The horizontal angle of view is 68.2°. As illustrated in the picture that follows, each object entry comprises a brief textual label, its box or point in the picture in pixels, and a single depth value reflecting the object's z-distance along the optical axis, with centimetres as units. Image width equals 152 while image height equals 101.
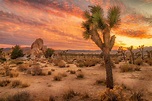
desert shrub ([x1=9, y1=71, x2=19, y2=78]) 1129
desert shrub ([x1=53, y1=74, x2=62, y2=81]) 980
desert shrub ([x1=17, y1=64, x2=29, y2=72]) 1513
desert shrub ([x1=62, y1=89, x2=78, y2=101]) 605
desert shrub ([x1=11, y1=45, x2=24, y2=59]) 3579
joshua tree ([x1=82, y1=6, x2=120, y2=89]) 698
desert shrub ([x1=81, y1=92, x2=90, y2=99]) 597
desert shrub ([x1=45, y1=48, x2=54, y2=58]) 4479
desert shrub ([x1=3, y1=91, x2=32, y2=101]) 553
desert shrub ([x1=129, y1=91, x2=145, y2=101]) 530
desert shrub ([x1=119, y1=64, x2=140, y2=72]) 1224
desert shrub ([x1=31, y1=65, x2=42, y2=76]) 1236
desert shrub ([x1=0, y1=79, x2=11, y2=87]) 852
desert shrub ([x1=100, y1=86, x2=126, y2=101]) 516
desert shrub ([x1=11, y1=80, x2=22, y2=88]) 832
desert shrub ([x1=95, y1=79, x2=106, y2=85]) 831
